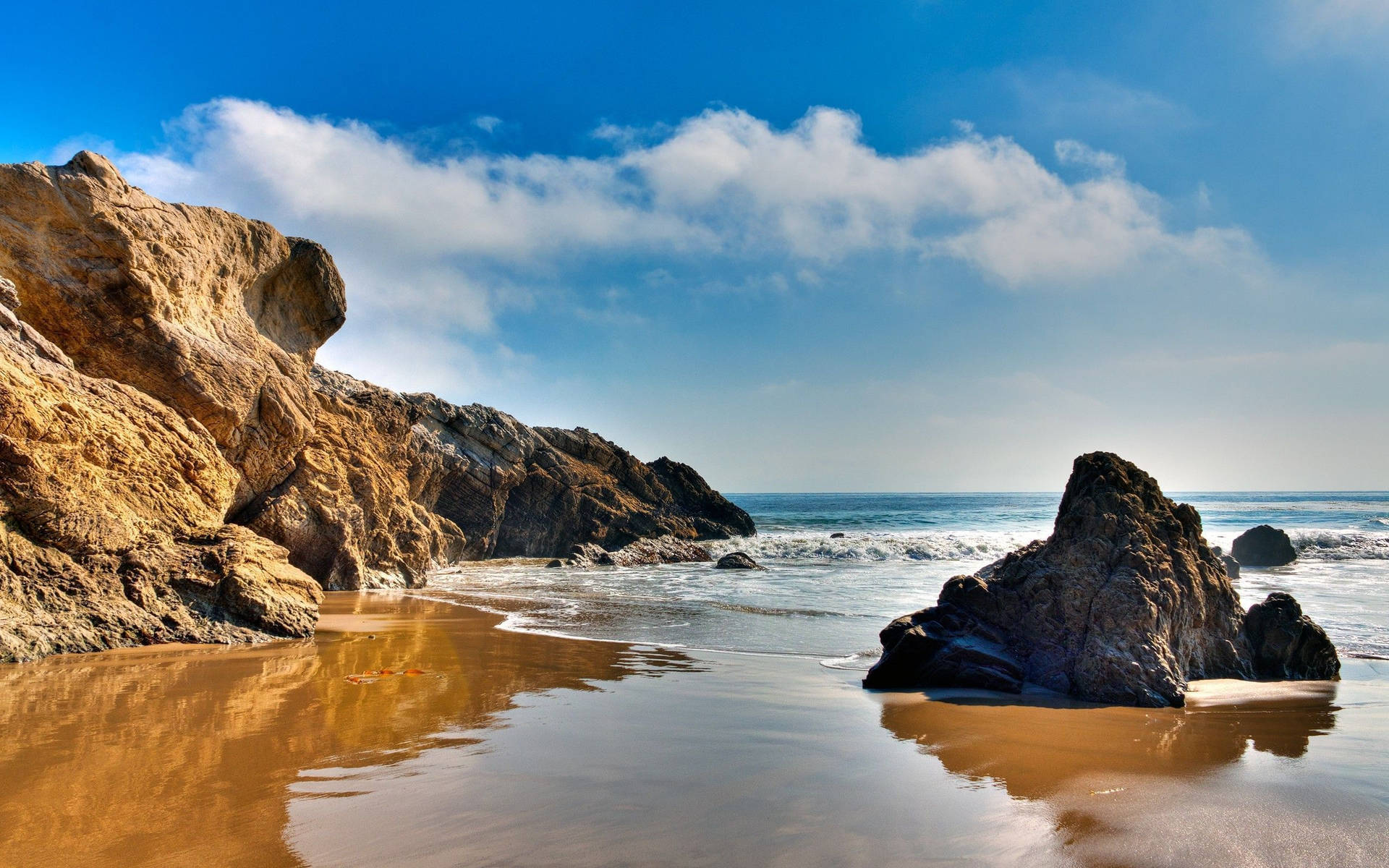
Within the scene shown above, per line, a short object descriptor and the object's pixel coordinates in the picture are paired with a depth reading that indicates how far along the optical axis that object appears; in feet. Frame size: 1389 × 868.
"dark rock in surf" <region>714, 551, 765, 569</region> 73.26
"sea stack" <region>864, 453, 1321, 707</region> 20.35
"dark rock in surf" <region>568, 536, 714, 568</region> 81.41
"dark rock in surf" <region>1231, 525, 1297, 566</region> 71.20
